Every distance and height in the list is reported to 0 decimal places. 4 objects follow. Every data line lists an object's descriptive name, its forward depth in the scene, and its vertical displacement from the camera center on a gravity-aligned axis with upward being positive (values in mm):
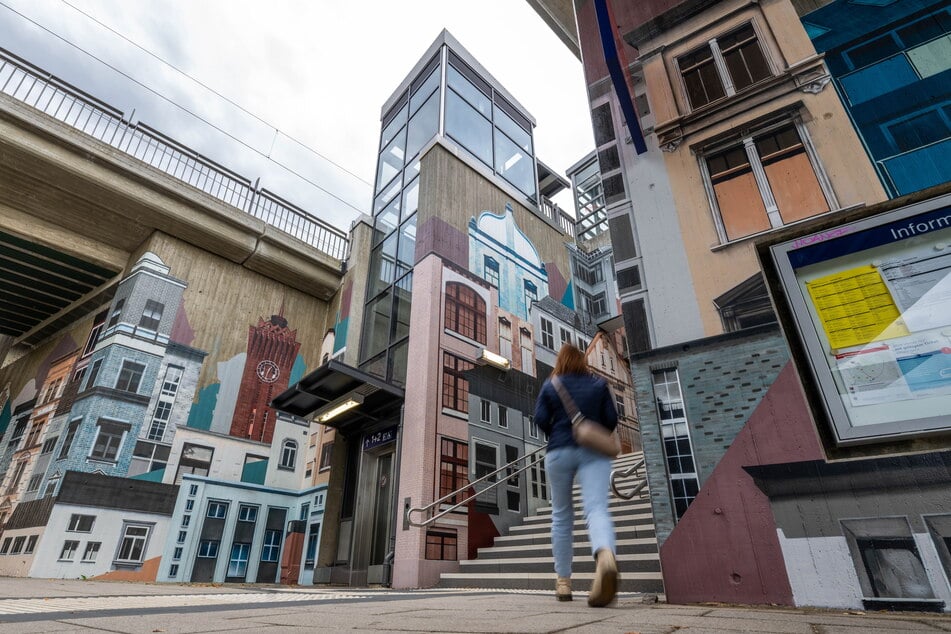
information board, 1755 +834
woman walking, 3057 +567
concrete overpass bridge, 12188 +8720
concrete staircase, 5770 -82
